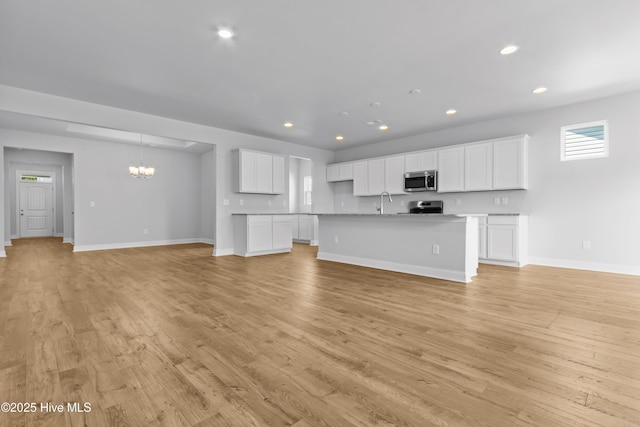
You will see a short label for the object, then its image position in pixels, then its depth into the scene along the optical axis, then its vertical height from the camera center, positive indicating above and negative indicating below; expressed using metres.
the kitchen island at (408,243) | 4.06 -0.48
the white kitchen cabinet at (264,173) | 6.85 +0.89
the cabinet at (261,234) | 6.32 -0.50
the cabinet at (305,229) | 8.73 -0.51
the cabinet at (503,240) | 5.09 -0.47
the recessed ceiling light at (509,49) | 3.22 +1.77
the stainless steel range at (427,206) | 6.58 +0.13
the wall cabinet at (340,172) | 8.09 +1.10
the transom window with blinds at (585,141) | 4.79 +1.18
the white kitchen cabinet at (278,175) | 7.20 +0.89
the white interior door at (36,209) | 9.77 +0.04
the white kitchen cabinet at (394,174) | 6.97 +0.88
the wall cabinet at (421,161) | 6.42 +1.12
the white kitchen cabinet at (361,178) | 7.70 +0.86
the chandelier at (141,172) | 7.05 +0.93
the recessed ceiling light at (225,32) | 2.94 +1.77
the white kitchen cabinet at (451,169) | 6.02 +0.88
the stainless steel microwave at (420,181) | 6.42 +0.68
